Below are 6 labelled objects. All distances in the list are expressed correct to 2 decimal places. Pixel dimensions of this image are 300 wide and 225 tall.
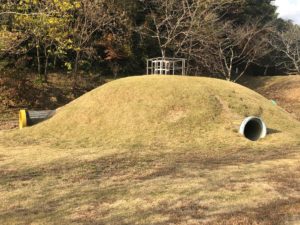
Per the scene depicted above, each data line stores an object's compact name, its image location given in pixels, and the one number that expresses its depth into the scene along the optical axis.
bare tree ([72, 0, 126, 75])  25.97
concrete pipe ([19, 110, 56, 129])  15.45
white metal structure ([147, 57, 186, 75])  22.90
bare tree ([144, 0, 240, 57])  31.64
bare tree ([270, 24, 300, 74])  42.34
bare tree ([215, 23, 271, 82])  35.16
